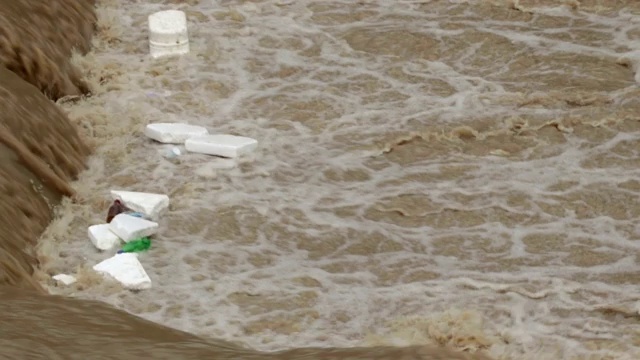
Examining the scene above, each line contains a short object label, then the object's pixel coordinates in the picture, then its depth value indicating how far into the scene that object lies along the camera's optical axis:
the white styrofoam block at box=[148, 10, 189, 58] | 15.17
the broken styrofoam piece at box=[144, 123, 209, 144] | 12.87
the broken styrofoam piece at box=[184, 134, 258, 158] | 12.56
